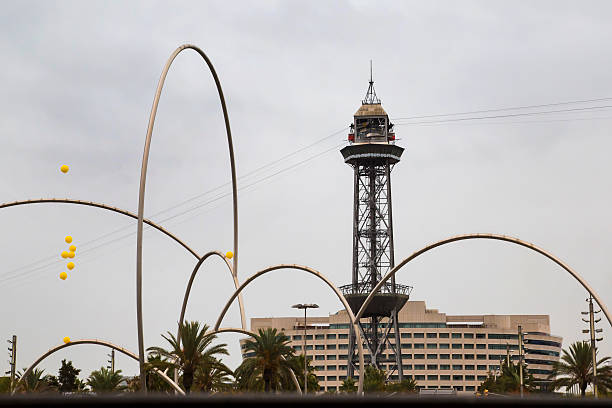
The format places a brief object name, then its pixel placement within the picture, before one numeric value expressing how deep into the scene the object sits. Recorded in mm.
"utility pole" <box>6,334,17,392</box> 103150
